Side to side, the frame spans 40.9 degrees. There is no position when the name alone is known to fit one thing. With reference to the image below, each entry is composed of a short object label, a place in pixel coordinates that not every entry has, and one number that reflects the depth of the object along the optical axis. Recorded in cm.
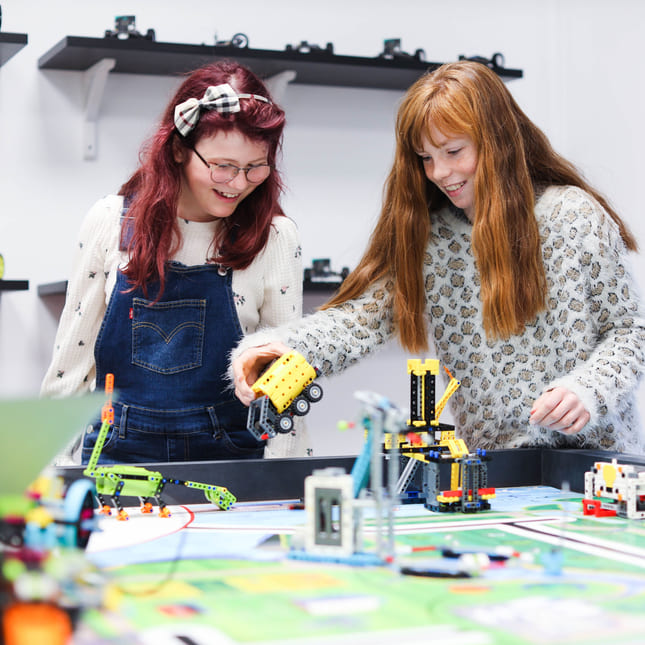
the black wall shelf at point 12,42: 203
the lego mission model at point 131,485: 110
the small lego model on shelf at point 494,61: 252
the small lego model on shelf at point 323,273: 239
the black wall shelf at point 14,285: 209
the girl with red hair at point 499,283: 147
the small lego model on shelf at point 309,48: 238
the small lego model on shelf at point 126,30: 221
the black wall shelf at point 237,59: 220
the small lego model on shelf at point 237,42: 230
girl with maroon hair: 151
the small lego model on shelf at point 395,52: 251
